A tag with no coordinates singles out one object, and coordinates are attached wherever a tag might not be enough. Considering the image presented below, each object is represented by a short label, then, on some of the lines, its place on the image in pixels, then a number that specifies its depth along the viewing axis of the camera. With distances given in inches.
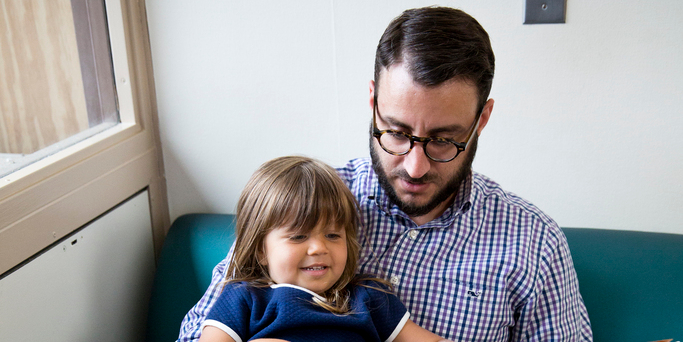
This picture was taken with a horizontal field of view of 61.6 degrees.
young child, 47.3
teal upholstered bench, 59.1
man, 49.3
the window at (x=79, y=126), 55.1
